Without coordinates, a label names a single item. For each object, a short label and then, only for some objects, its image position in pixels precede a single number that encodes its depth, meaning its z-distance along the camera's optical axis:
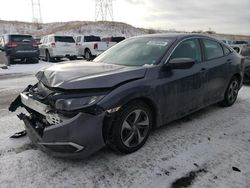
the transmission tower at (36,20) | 46.23
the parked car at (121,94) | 2.08
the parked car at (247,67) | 5.47
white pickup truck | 11.79
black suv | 10.02
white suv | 11.17
